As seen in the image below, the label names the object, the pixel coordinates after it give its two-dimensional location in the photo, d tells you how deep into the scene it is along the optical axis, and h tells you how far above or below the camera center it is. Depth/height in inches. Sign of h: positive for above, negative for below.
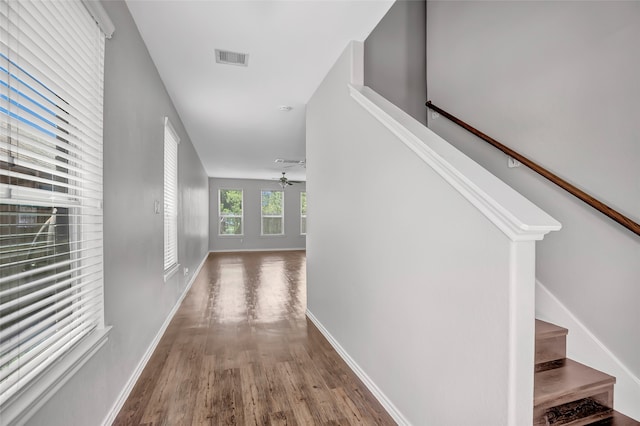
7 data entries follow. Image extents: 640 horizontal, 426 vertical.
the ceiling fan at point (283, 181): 354.5 +32.0
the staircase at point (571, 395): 59.6 -35.2
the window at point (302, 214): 466.7 -6.9
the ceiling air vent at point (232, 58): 107.1 +51.7
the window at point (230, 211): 439.2 -2.8
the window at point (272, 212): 454.9 -4.1
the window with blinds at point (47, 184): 42.1 +3.9
